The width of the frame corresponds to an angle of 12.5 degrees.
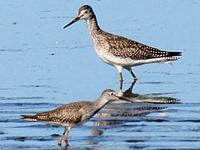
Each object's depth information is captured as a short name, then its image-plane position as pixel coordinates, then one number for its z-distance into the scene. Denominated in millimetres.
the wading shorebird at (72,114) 11594
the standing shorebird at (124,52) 16000
